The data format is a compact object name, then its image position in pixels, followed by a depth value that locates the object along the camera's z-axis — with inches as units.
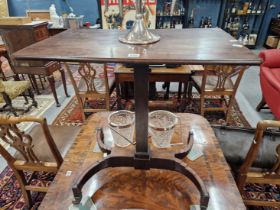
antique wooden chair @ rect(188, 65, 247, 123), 81.7
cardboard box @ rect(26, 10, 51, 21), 173.3
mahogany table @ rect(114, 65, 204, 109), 84.0
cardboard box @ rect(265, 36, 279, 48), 179.6
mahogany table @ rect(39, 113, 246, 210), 28.4
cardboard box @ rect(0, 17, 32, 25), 117.5
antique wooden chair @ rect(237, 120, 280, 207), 35.8
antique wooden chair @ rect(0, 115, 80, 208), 37.8
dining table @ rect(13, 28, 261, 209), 21.3
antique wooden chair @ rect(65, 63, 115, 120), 83.6
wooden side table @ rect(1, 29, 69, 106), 100.6
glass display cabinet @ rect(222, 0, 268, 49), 177.1
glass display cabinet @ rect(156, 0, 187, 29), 167.2
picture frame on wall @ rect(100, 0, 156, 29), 127.1
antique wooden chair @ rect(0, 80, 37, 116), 90.4
